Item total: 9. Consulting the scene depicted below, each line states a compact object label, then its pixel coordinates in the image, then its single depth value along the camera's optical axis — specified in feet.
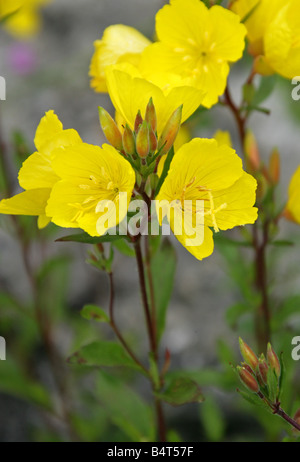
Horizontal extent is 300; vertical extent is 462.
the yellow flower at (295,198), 2.58
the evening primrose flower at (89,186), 2.33
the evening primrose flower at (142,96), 2.36
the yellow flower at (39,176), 2.40
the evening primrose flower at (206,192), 2.35
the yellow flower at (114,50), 2.57
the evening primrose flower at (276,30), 2.49
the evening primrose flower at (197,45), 2.48
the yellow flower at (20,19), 2.75
